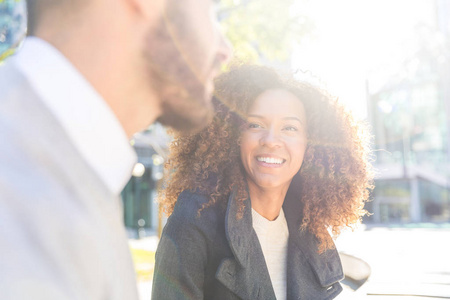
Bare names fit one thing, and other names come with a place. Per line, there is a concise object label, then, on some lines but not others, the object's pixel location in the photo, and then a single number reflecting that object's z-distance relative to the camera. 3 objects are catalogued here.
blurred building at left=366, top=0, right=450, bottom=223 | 32.76
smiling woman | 2.05
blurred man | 0.54
